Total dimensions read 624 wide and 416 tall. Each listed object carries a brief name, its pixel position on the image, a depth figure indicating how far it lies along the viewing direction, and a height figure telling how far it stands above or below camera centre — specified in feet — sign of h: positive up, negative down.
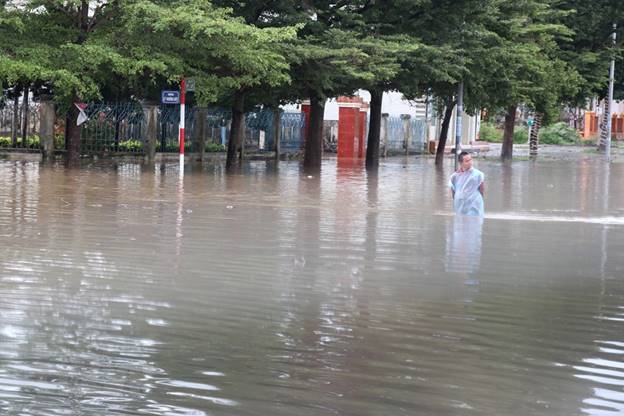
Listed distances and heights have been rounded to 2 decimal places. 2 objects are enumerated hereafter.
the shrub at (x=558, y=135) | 284.82 +2.89
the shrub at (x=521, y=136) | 295.89 +2.34
